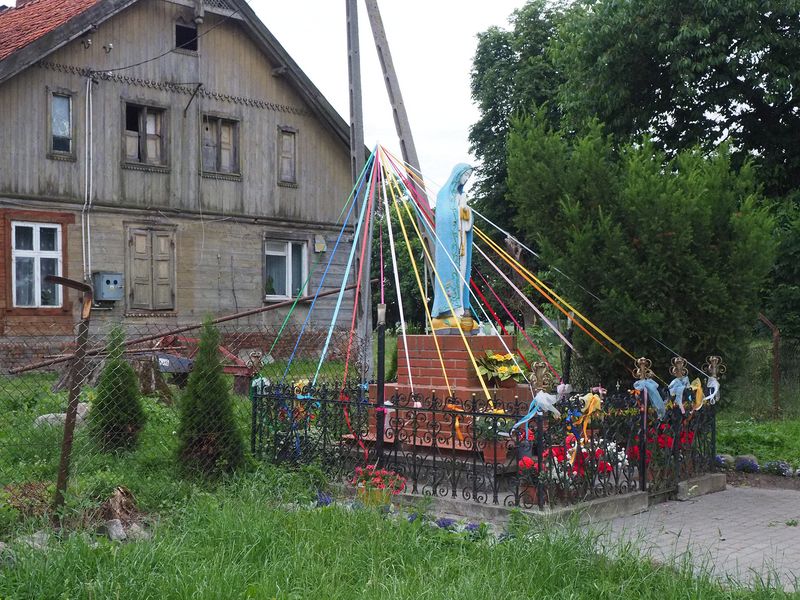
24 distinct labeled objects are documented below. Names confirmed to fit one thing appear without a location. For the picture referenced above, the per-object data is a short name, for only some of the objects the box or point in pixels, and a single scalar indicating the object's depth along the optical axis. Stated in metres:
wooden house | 17.77
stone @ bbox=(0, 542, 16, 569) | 5.46
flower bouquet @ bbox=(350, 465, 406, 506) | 7.49
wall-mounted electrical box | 18.50
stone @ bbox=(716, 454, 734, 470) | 10.74
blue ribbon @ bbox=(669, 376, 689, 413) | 9.09
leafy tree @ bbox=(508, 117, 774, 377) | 9.82
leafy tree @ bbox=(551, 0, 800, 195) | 16.92
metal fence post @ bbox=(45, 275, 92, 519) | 6.69
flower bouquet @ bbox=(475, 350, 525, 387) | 9.12
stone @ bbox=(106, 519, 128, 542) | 6.30
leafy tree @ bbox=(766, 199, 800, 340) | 15.75
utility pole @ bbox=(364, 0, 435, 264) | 11.20
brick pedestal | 9.19
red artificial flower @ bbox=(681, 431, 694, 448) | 9.25
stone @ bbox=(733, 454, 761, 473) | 10.62
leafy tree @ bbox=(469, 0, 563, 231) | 29.72
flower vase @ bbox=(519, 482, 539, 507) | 7.67
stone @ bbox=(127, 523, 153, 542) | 6.22
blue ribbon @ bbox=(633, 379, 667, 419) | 8.62
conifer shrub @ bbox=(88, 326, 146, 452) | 9.38
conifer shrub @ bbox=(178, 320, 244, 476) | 8.24
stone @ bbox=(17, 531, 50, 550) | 5.70
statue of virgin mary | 9.71
